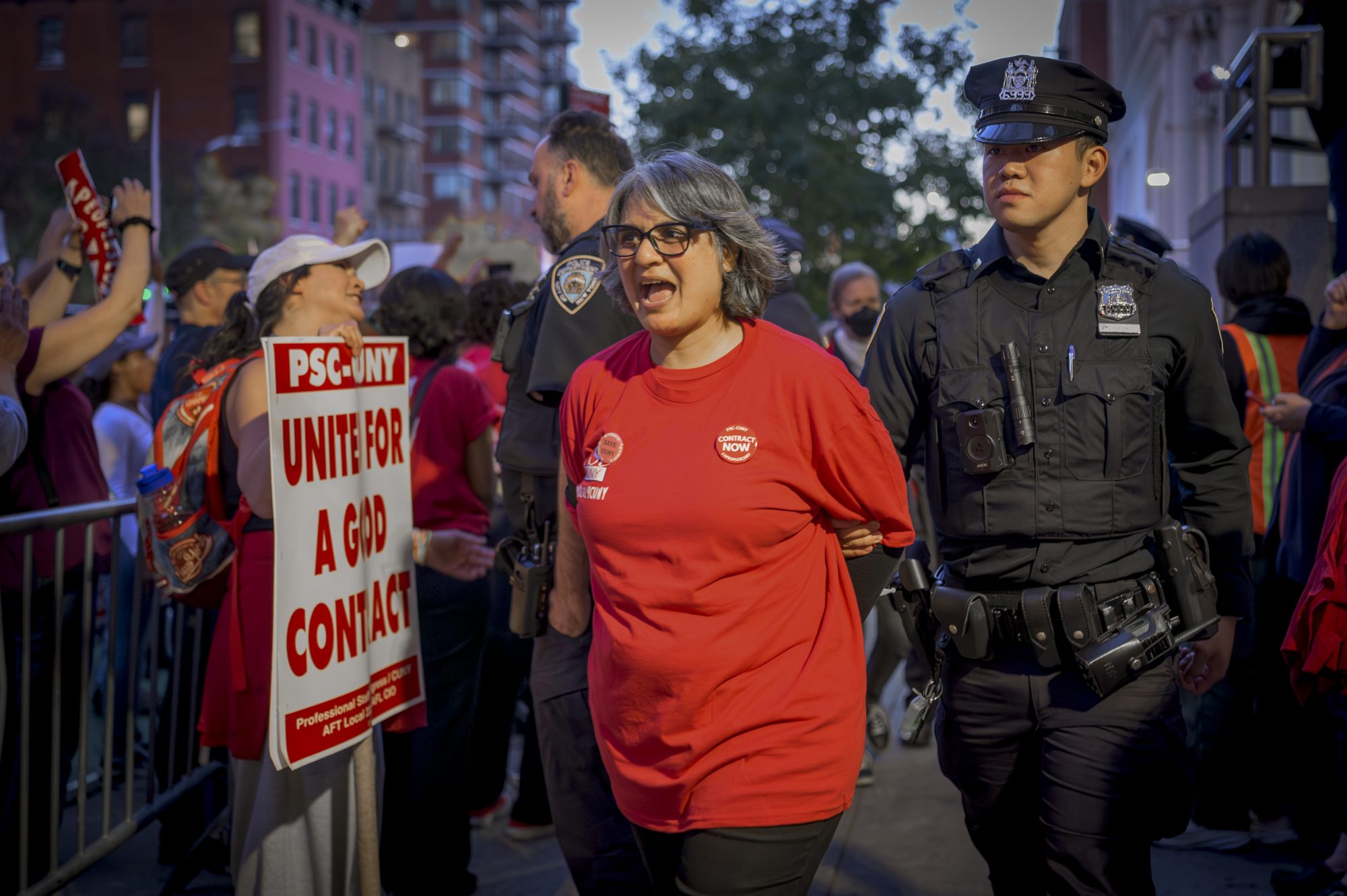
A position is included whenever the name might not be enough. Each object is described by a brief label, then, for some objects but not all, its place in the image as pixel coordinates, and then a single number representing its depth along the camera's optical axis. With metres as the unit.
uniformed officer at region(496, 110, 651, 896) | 3.71
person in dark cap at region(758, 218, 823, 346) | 5.15
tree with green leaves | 25.67
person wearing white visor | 3.87
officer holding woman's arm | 3.22
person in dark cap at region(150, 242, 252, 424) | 6.30
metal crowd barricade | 4.25
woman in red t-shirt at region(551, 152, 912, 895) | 2.78
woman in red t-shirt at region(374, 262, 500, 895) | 4.89
